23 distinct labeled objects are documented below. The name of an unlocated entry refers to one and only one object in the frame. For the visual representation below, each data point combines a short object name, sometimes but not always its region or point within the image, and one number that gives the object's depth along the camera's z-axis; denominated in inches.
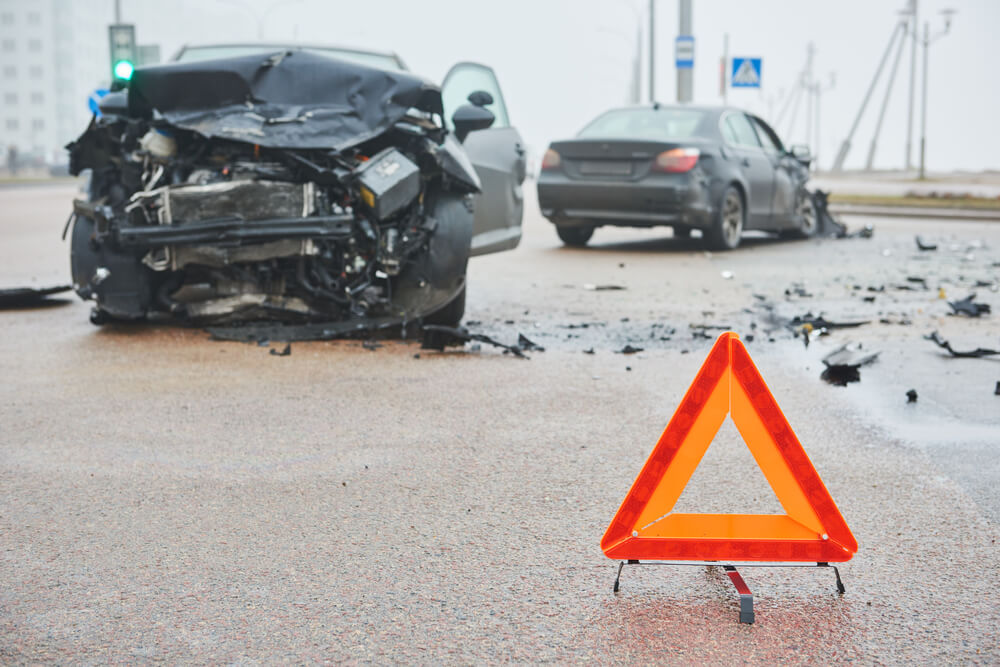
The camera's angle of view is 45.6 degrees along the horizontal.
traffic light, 980.6
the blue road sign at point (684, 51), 969.5
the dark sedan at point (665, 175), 520.7
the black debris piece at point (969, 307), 337.4
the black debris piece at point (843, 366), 244.5
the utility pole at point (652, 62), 1309.1
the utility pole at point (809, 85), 3405.5
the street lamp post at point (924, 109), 1875.0
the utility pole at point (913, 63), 2096.5
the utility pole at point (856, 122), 2319.1
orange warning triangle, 127.1
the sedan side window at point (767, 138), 604.7
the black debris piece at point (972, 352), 272.5
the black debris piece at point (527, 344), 282.7
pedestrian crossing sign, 1024.9
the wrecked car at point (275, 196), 270.5
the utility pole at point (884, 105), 2298.2
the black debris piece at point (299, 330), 286.4
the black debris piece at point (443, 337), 280.5
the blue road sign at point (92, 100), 655.4
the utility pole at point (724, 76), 1364.4
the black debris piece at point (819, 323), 316.5
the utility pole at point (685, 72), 959.6
